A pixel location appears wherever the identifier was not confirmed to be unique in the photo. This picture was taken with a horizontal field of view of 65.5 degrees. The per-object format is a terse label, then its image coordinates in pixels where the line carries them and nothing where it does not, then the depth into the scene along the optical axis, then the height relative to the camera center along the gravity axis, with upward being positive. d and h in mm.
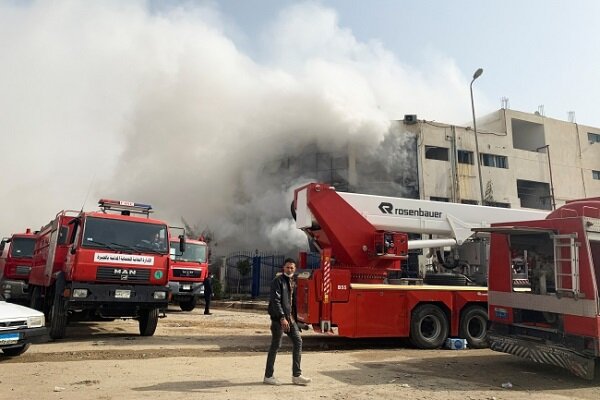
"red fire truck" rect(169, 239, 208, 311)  16828 +788
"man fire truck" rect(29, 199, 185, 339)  9148 +488
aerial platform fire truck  8719 +507
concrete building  29516 +9900
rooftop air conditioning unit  29094 +11325
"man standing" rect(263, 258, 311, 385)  5852 -272
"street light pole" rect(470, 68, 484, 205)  22078 +10736
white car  6898 -569
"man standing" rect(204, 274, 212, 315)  16766 +156
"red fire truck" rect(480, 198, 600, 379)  6133 +264
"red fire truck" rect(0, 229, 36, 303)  14312 +785
